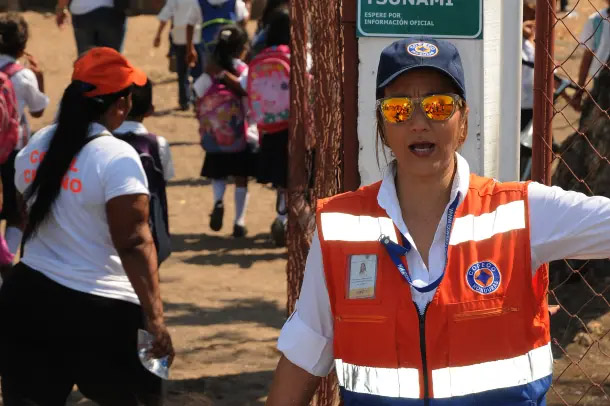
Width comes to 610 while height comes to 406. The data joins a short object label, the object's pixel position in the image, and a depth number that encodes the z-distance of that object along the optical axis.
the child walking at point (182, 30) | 12.67
